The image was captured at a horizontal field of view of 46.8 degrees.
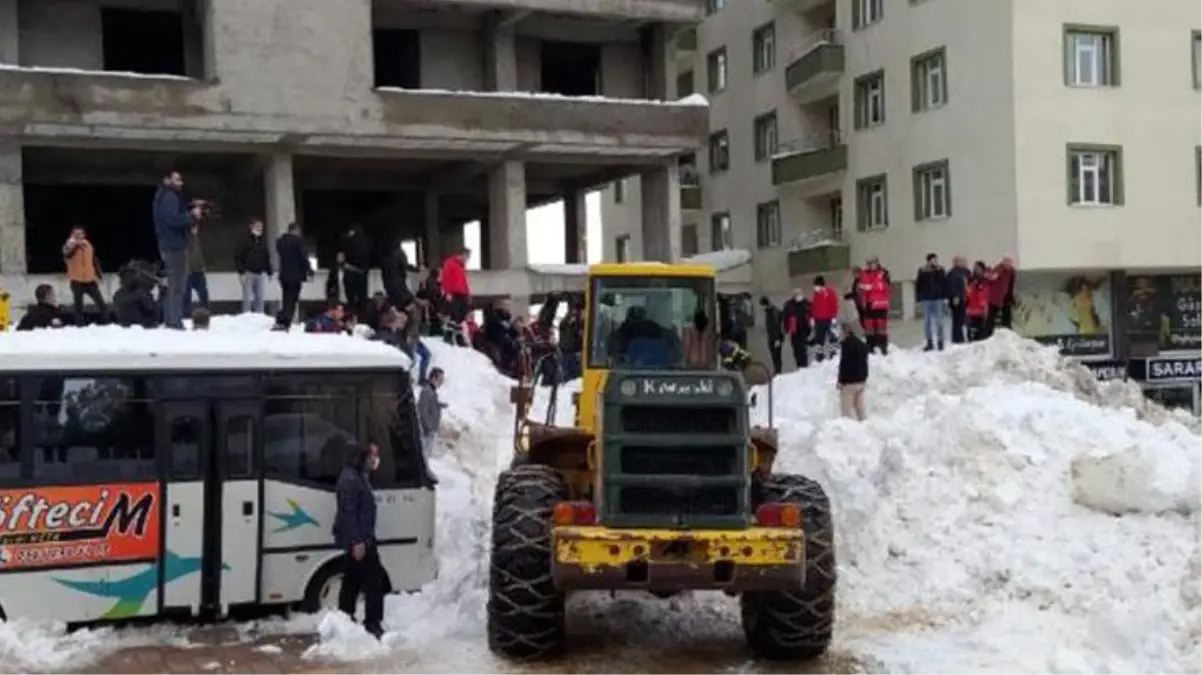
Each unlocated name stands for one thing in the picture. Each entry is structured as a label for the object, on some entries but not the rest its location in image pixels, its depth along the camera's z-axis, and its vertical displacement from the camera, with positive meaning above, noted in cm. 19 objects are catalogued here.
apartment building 3206 +416
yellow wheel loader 955 -143
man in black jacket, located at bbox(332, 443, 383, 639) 1139 -174
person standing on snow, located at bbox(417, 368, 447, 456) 1631 -93
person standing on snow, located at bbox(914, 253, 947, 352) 2369 +34
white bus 1155 -115
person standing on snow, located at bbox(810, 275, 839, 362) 2519 +5
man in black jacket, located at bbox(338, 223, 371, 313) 2095 +103
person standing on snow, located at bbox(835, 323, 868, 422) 1980 -78
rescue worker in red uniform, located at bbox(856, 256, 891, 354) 2359 +27
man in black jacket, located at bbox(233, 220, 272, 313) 2108 +102
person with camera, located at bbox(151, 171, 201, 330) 1628 +123
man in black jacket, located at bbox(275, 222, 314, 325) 1958 +94
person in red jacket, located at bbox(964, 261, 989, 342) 2473 +18
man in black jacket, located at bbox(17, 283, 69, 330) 1688 +34
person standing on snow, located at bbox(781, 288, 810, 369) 2606 -11
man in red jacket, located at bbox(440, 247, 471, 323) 2275 +72
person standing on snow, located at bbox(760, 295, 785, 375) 2798 -21
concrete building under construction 2777 +463
